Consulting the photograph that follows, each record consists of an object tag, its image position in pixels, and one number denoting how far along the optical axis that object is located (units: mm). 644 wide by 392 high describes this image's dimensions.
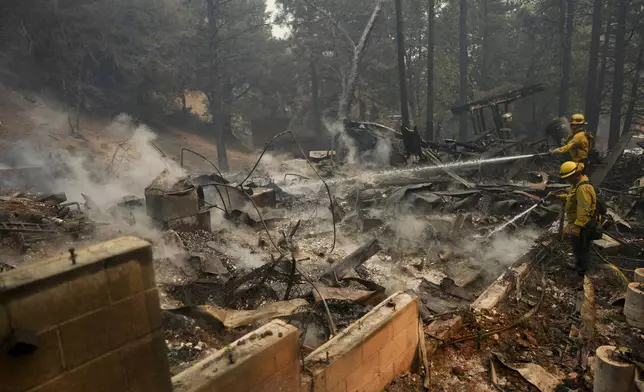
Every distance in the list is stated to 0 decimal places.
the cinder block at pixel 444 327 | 5324
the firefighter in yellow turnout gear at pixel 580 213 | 7031
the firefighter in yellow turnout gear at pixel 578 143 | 10430
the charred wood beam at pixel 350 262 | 7258
